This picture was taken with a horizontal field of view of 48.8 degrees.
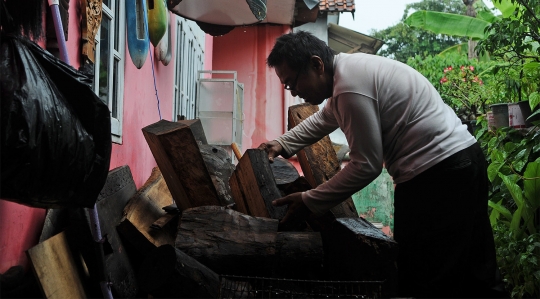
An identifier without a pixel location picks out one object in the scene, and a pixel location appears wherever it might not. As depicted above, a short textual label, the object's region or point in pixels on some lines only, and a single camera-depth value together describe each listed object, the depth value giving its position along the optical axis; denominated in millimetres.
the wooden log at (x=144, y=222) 3648
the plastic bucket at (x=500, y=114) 7934
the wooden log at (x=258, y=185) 3514
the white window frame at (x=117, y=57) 4496
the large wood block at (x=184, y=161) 3785
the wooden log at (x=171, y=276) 2695
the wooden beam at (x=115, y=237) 3276
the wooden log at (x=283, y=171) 4312
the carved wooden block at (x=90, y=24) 3701
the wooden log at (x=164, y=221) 3756
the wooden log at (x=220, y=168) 4164
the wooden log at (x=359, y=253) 2914
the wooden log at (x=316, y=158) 4008
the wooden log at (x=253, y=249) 3090
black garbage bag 1940
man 2807
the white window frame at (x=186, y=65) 7898
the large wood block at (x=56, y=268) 2665
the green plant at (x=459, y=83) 10602
